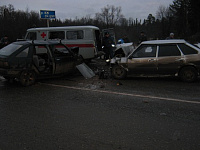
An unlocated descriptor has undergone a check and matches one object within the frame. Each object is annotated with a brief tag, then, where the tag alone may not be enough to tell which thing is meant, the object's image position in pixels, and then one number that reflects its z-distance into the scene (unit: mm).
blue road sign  15320
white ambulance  12336
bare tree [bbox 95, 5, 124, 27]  75912
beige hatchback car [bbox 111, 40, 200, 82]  7766
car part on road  9344
